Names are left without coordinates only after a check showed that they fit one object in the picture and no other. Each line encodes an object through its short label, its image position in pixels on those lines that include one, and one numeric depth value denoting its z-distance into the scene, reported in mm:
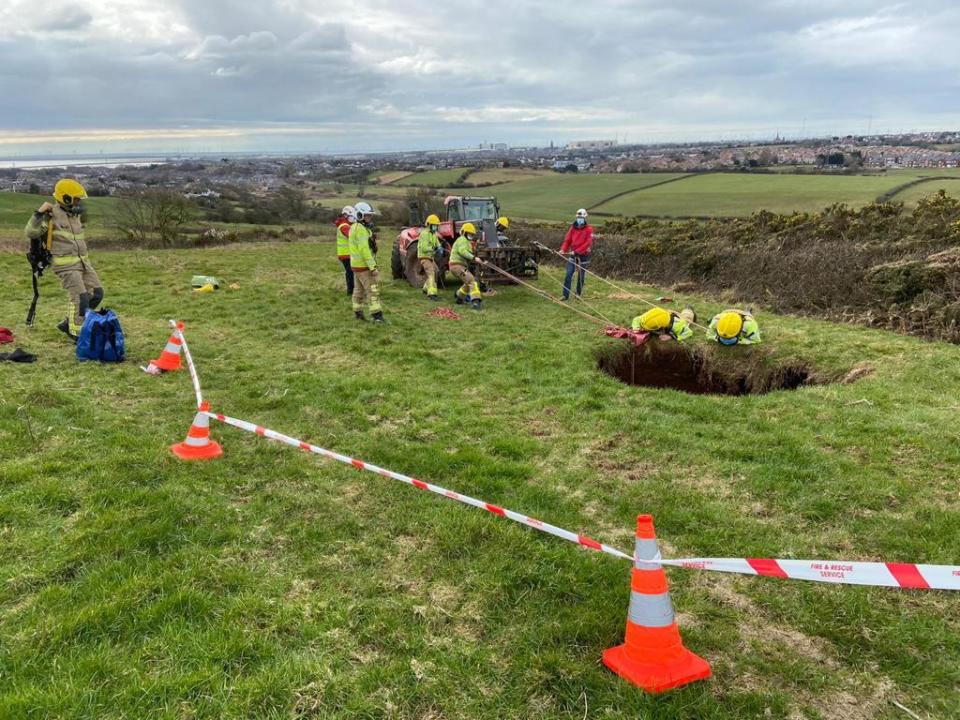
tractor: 14391
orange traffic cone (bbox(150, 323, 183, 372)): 8008
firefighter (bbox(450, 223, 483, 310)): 12672
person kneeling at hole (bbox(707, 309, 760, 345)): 9281
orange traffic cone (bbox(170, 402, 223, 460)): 5359
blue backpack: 8133
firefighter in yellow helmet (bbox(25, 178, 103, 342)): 8344
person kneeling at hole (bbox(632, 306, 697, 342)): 9766
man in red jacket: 13570
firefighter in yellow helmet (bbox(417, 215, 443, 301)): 13430
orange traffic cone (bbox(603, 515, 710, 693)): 2941
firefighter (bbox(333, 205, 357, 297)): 13023
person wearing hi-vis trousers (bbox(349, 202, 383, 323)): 10547
